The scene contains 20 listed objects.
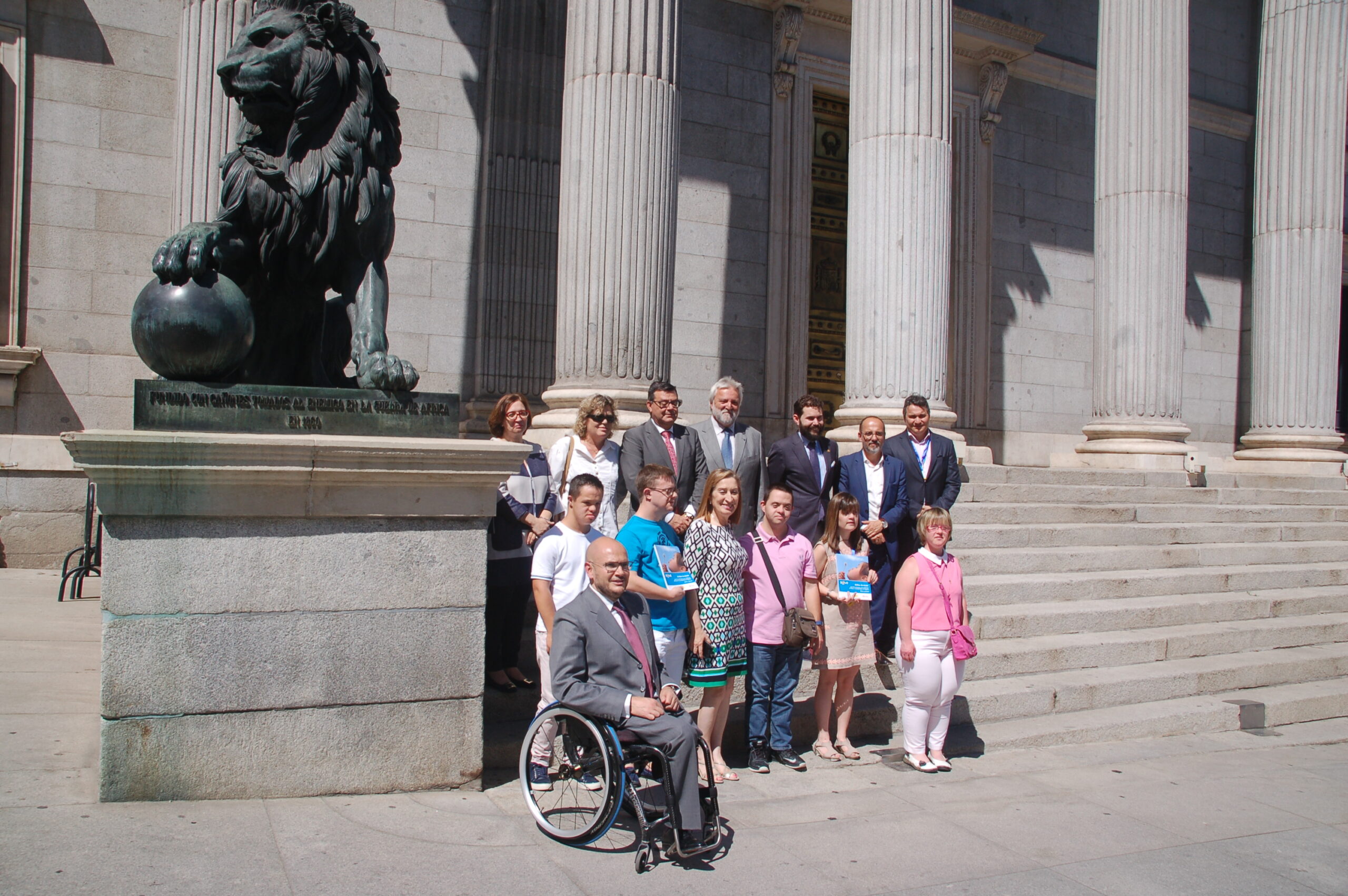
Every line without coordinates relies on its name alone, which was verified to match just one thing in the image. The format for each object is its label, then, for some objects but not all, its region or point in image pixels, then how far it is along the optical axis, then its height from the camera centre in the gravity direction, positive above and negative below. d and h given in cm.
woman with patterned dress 536 -80
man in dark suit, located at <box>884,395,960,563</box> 744 +6
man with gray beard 675 +13
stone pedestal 445 -77
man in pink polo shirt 573 -91
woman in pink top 583 -105
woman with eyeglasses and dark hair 605 -55
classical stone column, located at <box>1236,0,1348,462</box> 1444 +361
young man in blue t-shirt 521 -49
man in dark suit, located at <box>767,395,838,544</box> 691 -5
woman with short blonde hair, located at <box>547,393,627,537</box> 624 +2
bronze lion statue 484 +122
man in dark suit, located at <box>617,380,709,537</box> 647 +7
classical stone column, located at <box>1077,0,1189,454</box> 1260 +303
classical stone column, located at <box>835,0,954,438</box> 1005 +254
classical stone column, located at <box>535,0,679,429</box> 868 +217
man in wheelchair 429 -98
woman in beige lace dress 600 -102
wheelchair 424 -148
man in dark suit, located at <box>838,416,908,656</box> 701 -23
